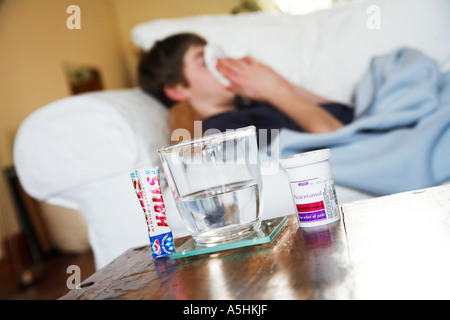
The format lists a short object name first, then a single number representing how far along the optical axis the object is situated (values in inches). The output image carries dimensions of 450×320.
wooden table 12.6
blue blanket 31.9
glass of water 19.3
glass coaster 19.0
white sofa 38.2
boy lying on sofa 43.4
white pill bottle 20.3
